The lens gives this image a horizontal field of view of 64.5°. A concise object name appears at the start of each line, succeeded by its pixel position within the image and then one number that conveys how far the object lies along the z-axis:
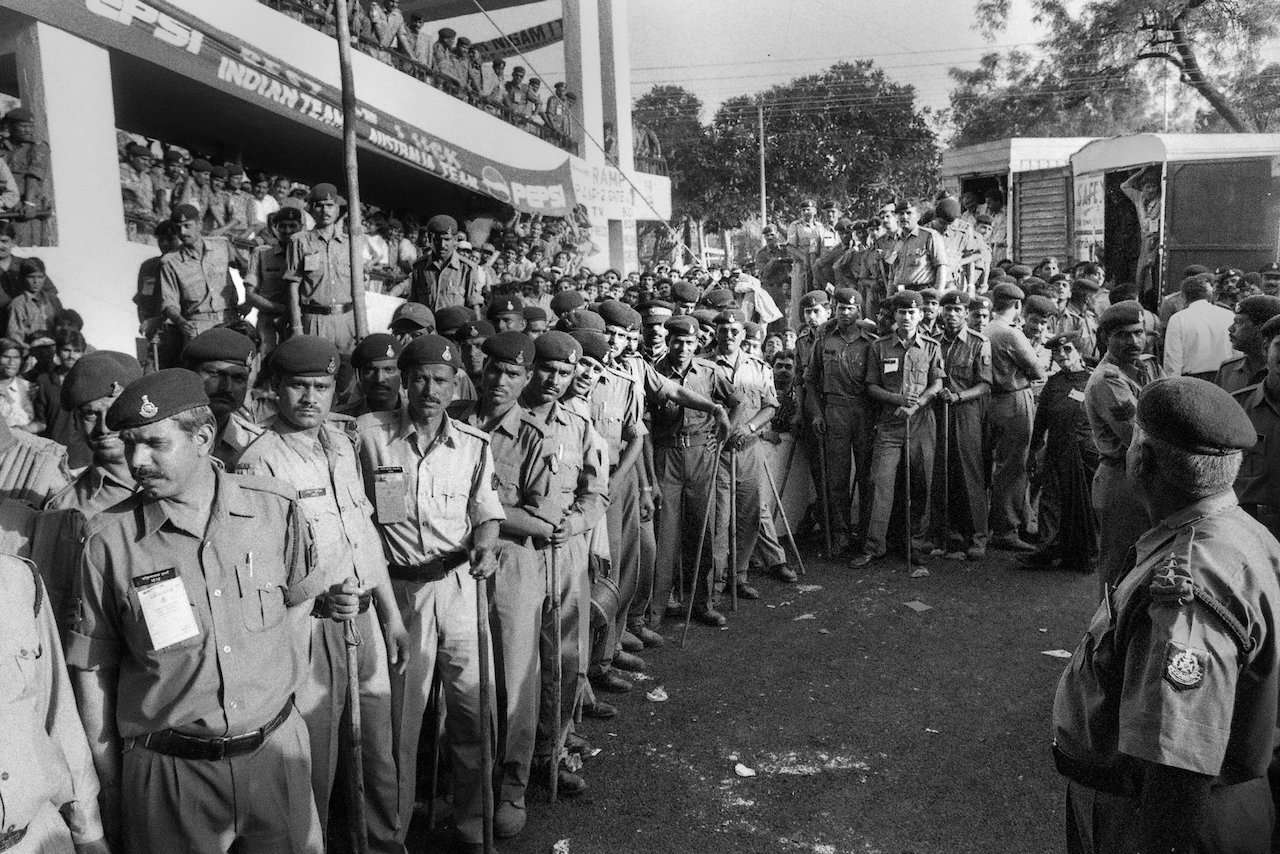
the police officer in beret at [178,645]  2.71
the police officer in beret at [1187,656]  2.12
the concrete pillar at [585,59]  21.50
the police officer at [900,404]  8.22
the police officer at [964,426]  8.34
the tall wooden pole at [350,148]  6.13
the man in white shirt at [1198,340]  8.27
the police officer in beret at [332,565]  3.61
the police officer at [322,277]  7.90
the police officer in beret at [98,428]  3.38
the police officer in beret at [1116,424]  5.31
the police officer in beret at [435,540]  3.99
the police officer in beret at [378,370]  4.80
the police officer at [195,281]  8.06
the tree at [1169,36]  31.69
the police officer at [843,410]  8.44
